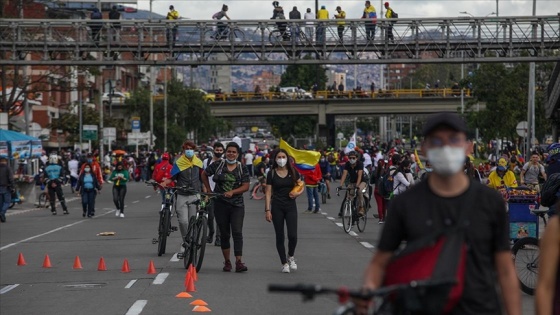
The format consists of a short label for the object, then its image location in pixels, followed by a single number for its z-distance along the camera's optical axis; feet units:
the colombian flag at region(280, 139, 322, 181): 81.51
